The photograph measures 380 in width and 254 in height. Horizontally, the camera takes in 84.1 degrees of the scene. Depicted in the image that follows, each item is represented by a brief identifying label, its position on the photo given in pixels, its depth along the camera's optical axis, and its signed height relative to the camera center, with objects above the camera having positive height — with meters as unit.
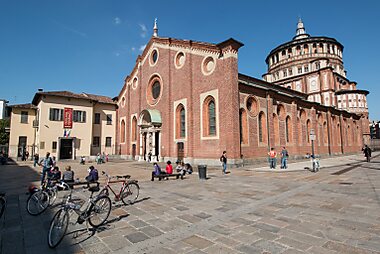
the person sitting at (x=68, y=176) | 9.35 -1.38
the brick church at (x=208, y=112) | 18.69 +3.63
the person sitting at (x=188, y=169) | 14.96 -1.78
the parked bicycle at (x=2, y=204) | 5.96 -1.67
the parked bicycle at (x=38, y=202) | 6.50 -1.75
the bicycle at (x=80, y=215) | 4.26 -1.59
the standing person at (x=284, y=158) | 16.39 -1.15
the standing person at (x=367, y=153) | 21.94 -1.10
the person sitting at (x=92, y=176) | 9.27 -1.38
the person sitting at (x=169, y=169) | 12.64 -1.49
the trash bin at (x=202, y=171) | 12.11 -1.57
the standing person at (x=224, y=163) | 14.90 -1.36
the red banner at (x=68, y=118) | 29.66 +3.85
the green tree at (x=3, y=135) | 43.78 +2.25
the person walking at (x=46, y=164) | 10.54 -0.96
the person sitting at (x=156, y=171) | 11.99 -1.54
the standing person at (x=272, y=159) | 16.45 -1.23
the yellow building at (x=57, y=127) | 28.31 +2.69
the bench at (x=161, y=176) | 11.96 -1.80
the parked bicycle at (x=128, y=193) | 7.35 -1.72
